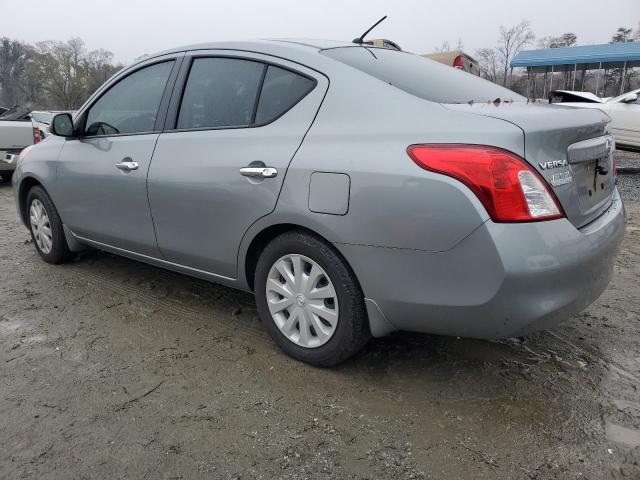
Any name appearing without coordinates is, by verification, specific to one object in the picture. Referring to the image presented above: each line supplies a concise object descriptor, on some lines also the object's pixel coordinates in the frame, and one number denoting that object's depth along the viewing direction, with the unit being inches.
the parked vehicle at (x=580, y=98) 399.8
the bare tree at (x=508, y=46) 1800.0
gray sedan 81.0
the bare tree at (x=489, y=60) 1777.8
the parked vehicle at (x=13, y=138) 336.5
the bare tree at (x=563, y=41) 1886.1
